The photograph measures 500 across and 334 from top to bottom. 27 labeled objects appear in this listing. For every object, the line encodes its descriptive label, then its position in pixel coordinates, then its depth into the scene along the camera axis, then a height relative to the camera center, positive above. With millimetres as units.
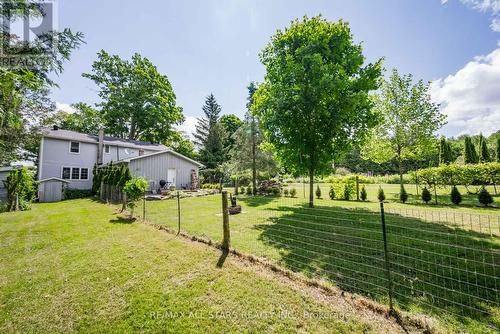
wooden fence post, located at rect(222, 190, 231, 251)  5703 -1314
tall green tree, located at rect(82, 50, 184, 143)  33062 +13280
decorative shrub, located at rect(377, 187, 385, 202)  13306 -1162
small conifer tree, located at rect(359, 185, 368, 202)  14852 -1227
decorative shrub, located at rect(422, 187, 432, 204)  12740 -1148
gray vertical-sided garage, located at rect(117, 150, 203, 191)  20297 +1314
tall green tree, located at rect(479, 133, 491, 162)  26891 +2770
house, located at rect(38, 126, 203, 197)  20828 +2307
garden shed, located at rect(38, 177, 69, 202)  19069 -439
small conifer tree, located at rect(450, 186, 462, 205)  11641 -1191
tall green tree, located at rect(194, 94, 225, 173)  37781 +8283
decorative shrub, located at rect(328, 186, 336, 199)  16781 -1180
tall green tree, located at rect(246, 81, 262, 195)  21750 +4337
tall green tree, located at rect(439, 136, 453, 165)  29125 +2980
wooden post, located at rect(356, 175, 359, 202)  15195 -865
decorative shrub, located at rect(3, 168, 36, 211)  14383 -198
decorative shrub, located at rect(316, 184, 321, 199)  17672 -1211
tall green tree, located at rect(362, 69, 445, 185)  17453 +4368
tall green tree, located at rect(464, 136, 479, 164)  26562 +2469
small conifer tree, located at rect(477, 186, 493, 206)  10339 -1139
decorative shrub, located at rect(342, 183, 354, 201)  15742 -923
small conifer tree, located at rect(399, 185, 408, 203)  13602 -1252
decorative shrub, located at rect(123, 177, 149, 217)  10742 -277
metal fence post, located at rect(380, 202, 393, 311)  3121 -1474
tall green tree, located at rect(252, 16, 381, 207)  10820 +4247
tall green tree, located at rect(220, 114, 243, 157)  51225 +13748
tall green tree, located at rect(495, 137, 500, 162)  25089 +2987
